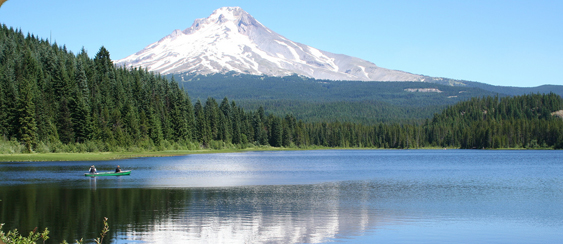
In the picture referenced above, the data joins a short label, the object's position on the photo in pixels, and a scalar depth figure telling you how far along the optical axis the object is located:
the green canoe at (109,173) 53.09
